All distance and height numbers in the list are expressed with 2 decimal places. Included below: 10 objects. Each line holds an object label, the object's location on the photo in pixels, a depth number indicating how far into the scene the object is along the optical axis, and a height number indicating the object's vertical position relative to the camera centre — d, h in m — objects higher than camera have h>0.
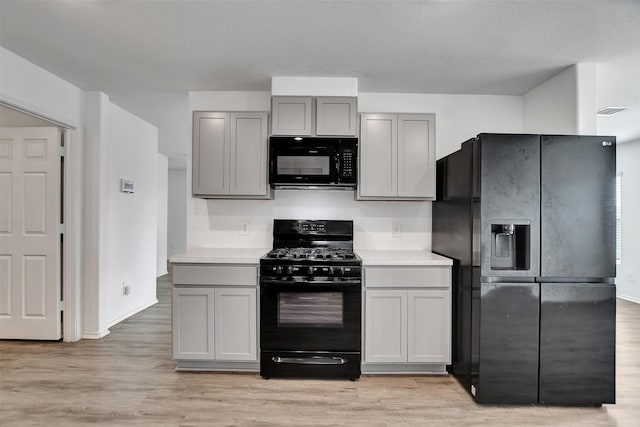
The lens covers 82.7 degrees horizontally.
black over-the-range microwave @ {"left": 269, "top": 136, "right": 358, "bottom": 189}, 3.14 +0.45
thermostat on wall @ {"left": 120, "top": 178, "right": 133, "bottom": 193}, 4.15 +0.30
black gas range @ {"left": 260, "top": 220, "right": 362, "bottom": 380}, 2.79 -0.81
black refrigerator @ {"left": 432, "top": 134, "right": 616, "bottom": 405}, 2.45 -0.41
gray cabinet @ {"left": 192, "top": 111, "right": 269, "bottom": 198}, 3.21 +0.53
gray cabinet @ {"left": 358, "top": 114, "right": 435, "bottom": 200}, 3.18 +0.51
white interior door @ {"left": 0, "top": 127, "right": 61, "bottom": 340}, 3.52 -0.30
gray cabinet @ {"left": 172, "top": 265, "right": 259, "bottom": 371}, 2.84 -0.80
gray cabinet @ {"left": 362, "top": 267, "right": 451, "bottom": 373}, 2.83 -0.82
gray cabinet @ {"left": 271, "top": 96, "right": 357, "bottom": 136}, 3.15 +0.85
